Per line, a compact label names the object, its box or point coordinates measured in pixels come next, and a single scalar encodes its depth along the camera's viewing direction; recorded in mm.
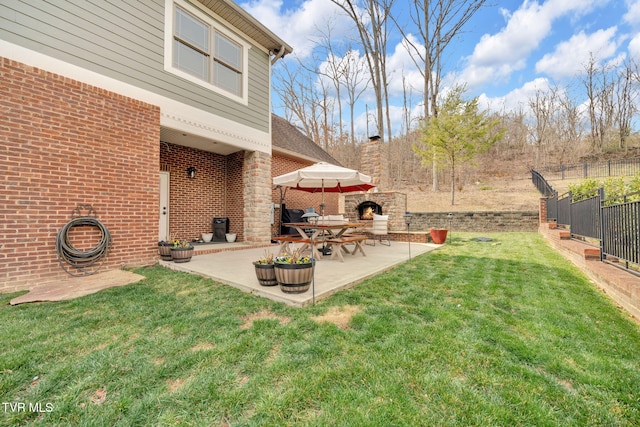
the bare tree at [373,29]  13930
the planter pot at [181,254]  5199
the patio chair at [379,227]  8125
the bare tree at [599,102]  22812
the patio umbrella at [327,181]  5445
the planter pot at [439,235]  8164
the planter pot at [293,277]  3266
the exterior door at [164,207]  7234
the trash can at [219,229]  8242
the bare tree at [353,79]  18719
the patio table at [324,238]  5390
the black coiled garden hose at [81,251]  4242
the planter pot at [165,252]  5381
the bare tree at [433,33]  14664
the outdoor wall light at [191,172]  7754
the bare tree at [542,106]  23094
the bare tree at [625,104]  22562
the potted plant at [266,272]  3541
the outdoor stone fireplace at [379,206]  9312
